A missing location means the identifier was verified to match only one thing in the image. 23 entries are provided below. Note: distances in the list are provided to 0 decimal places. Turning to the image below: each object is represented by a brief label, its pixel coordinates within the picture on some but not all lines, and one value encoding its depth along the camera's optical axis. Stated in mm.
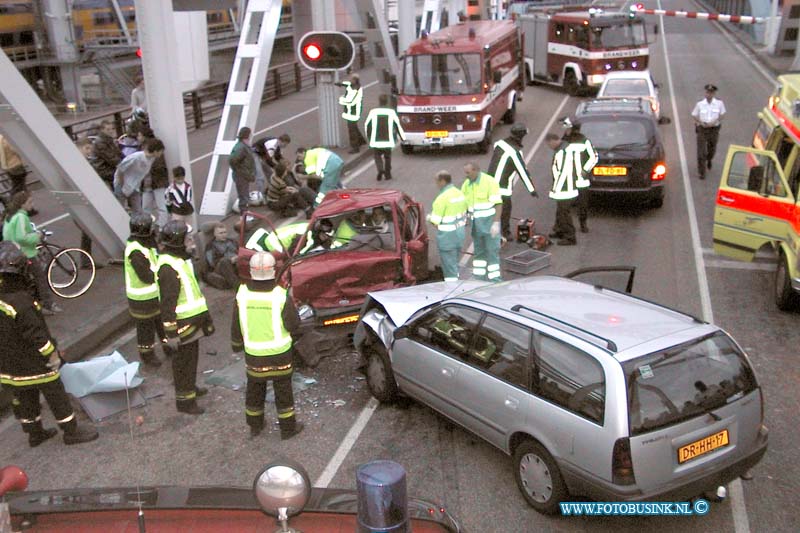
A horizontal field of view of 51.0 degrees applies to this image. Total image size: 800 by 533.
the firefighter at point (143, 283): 8664
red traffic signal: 16828
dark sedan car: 13766
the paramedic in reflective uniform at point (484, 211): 10672
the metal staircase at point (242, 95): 15031
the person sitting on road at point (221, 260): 11562
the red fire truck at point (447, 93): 19391
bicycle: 11086
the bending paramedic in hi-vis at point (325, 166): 13344
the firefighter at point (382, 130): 16641
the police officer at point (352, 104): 18875
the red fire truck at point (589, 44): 26469
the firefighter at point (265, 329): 6902
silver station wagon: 5500
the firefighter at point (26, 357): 6844
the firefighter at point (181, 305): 7668
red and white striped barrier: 29344
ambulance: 9875
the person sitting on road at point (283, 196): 14454
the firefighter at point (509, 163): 11977
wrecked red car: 9031
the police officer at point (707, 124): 15891
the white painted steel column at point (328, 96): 18797
